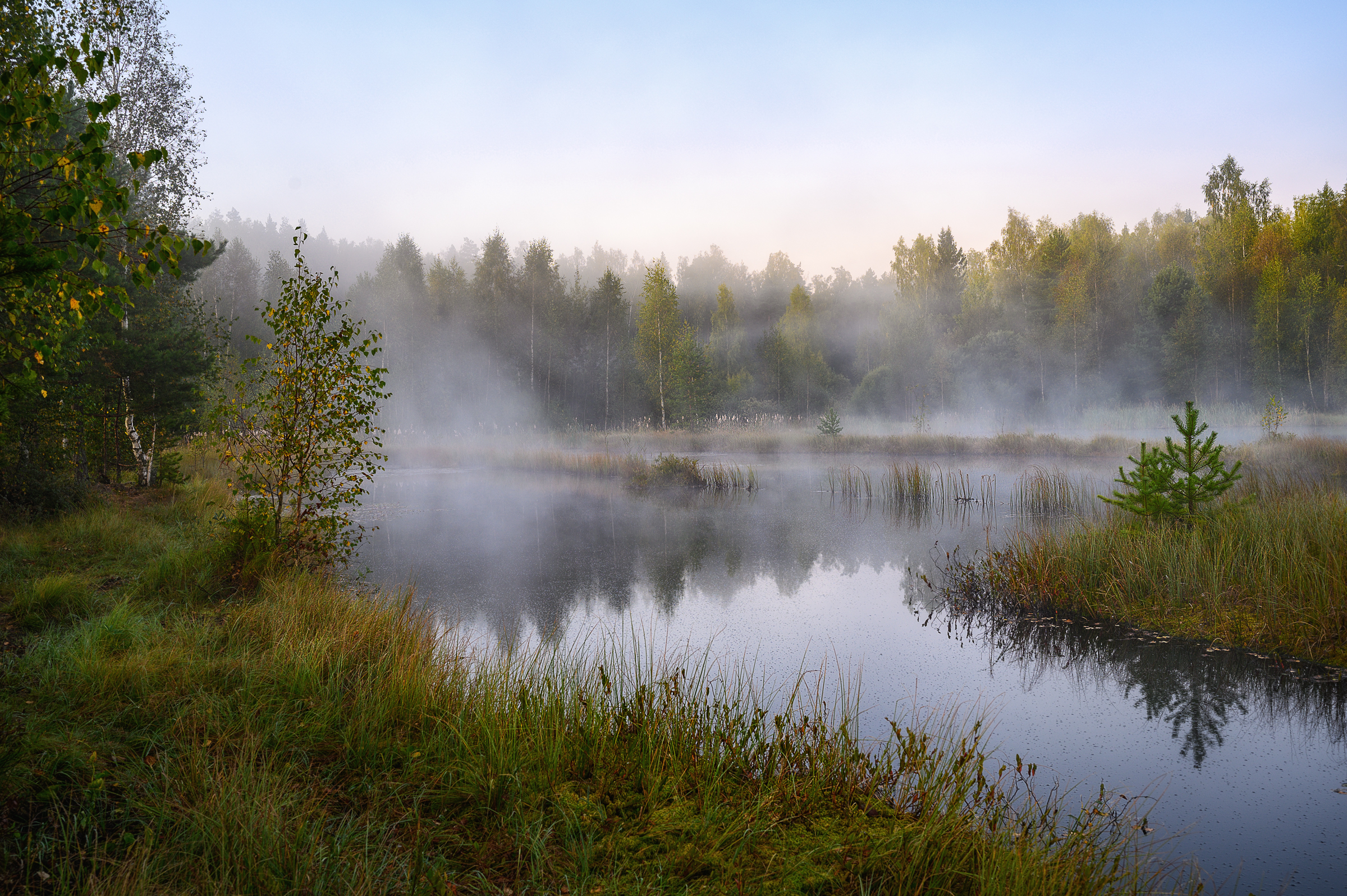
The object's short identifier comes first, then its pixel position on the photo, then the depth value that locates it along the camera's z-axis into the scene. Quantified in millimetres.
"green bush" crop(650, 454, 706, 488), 18125
